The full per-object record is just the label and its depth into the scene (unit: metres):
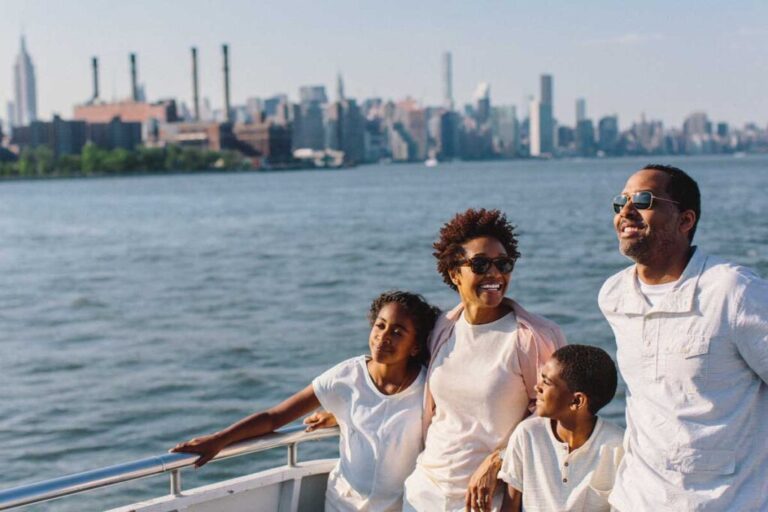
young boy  3.67
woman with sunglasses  3.90
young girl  4.29
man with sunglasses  3.12
